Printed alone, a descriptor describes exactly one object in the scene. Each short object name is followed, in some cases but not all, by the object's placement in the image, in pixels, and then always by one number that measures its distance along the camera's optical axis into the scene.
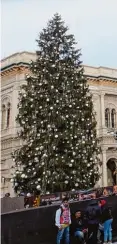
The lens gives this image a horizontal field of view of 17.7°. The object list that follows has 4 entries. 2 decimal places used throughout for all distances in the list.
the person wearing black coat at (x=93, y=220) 11.48
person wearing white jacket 10.83
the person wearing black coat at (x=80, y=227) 11.11
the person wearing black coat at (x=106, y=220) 11.73
